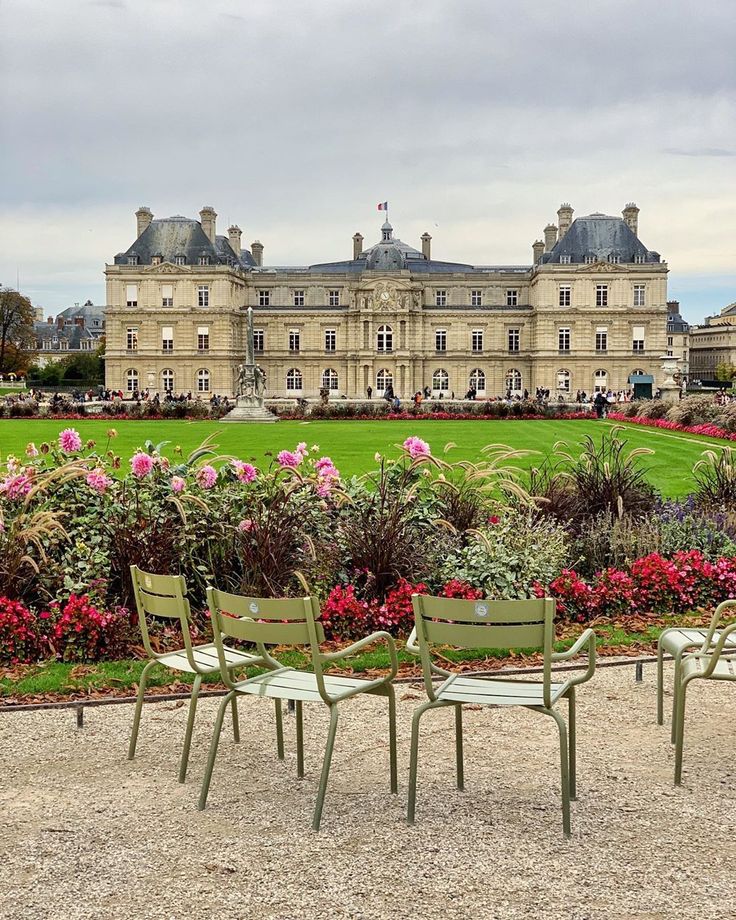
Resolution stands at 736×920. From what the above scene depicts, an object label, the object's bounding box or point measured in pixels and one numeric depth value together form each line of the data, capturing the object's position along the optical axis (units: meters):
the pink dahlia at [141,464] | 8.19
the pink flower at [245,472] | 8.55
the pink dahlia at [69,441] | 8.76
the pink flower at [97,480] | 8.16
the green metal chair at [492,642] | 4.44
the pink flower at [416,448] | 8.75
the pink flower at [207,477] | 8.39
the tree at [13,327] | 80.25
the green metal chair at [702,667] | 4.92
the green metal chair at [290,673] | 4.51
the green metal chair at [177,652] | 4.97
